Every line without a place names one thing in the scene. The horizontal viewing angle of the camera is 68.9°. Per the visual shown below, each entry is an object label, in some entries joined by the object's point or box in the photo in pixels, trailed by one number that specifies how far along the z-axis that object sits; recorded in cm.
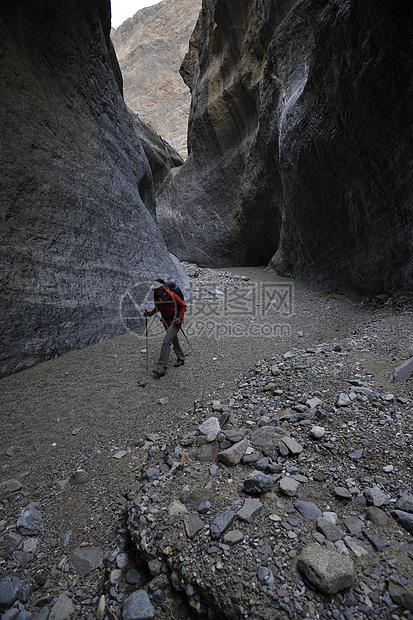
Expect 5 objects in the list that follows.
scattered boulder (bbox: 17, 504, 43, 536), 238
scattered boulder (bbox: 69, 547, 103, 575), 210
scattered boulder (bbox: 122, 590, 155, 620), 172
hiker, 509
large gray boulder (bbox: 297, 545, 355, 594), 155
